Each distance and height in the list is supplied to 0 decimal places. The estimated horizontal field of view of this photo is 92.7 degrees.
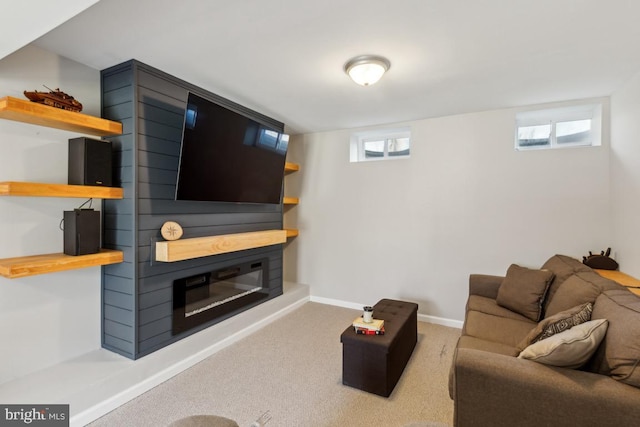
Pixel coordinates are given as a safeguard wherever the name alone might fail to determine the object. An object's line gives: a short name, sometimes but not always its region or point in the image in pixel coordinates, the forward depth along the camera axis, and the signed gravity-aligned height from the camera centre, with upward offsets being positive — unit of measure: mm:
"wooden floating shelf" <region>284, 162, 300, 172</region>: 4276 +590
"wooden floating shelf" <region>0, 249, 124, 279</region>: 1846 -379
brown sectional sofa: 1275 -764
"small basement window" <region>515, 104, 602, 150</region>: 3146 +908
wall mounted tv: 2523 +495
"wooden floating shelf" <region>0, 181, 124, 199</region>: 1833 +102
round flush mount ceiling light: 2266 +1071
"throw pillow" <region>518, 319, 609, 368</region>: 1371 -617
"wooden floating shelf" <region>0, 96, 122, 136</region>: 1846 +587
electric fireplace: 2785 -900
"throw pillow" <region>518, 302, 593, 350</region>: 1654 -612
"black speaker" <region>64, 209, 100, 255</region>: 2186 -188
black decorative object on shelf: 2789 -461
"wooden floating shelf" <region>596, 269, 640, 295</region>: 2160 -530
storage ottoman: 2256 -1146
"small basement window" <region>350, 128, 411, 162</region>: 4066 +895
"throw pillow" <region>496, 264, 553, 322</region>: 2520 -692
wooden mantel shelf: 2484 -354
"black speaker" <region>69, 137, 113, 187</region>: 2246 +332
